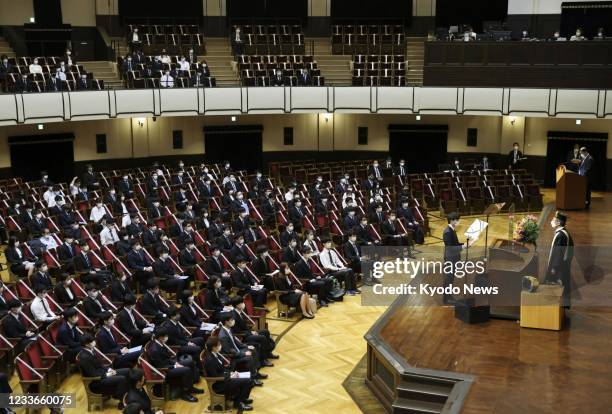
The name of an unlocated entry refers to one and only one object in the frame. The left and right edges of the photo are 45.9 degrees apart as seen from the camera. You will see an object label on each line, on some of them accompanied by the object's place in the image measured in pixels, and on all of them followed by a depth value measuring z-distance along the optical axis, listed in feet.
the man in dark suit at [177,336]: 30.09
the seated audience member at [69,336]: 29.68
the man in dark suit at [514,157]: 66.49
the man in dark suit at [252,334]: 31.24
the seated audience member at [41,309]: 31.68
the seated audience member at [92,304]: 32.40
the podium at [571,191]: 49.88
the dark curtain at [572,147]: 67.41
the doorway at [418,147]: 75.15
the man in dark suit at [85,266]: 37.25
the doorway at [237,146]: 74.74
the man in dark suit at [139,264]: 38.37
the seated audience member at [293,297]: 36.91
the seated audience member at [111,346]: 28.96
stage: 24.52
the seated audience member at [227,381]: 27.58
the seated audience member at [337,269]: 40.81
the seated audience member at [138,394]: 25.75
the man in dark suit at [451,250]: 32.01
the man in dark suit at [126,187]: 53.62
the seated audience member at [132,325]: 30.48
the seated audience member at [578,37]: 64.22
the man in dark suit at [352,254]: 42.52
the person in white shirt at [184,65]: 67.74
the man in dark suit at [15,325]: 29.96
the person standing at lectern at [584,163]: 48.98
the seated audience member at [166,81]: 65.16
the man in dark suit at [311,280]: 38.75
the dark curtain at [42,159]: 65.98
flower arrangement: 30.91
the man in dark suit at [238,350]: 28.63
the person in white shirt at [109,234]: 42.32
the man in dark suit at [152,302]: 33.22
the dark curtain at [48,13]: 71.77
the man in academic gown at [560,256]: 29.60
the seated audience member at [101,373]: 27.09
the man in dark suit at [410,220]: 49.21
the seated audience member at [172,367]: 28.09
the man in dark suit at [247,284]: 36.22
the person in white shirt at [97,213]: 47.03
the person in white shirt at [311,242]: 41.63
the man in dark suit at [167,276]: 37.86
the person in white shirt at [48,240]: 41.14
